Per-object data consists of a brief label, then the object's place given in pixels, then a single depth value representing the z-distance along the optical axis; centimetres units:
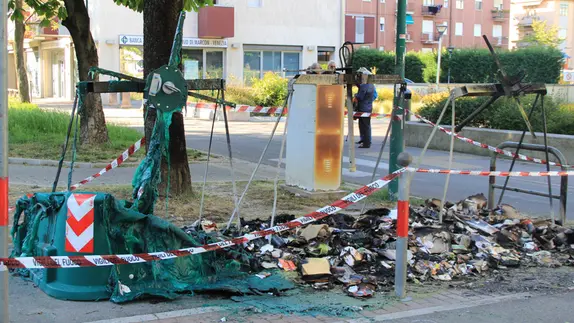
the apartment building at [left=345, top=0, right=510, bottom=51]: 6738
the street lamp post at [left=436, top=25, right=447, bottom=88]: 3803
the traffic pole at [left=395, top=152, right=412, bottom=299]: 544
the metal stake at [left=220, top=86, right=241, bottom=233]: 672
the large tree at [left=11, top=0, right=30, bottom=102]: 2692
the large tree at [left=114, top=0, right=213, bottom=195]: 898
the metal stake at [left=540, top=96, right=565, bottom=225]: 802
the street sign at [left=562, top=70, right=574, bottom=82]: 3962
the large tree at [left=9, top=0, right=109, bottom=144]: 1404
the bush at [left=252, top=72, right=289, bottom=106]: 2973
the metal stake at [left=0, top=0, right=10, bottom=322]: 425
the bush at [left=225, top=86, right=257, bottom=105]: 2964
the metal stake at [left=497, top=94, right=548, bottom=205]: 827
